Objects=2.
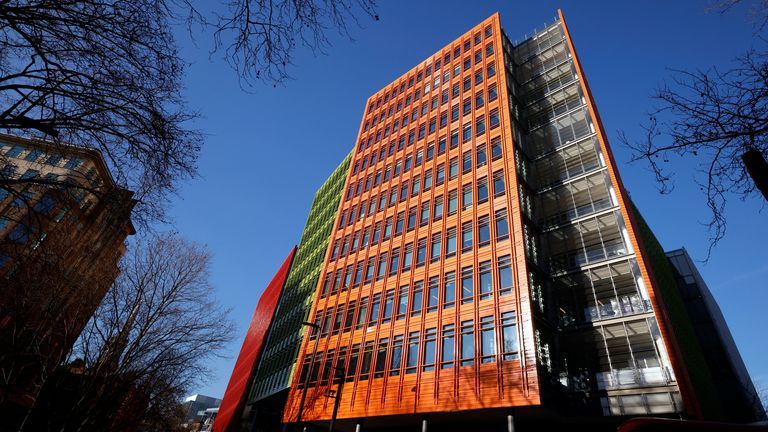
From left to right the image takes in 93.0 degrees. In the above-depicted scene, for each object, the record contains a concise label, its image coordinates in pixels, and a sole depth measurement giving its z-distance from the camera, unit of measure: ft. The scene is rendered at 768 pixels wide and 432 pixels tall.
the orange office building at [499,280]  59.93
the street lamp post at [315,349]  83.99
